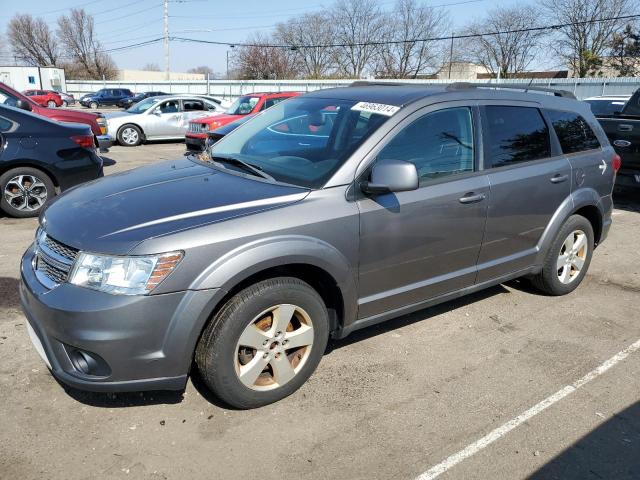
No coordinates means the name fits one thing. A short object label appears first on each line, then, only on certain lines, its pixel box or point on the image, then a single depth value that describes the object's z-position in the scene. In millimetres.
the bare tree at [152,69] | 114900
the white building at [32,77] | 53250
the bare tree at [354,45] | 63031
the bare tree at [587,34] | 46656
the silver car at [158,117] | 15789
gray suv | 2631
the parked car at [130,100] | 38112
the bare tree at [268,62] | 62938
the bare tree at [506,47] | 54969
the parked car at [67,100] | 44900
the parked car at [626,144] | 7895
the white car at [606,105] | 12539
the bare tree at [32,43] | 84812
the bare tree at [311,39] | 63281
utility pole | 51125
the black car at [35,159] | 6691
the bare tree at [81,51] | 84625
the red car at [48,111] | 10289
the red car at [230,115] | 13727
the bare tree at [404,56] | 62500
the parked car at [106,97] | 44075
